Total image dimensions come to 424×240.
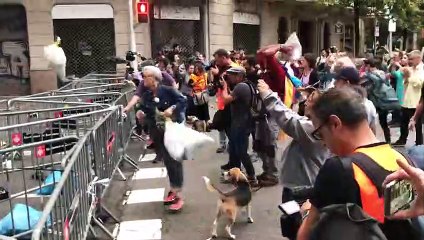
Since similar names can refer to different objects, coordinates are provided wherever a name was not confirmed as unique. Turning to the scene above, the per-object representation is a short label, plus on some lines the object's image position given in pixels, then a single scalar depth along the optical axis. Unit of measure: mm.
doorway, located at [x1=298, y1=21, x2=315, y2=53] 30664
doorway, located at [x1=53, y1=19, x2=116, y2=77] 19047
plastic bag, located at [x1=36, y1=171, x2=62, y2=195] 4994
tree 20078
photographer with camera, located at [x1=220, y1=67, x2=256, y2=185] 6912
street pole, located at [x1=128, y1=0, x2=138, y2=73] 16094
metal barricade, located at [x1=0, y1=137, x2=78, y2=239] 4281
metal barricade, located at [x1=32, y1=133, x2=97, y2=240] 3080
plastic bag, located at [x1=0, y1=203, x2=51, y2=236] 4227
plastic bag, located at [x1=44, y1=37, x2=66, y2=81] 12863
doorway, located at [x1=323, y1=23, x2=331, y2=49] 32625
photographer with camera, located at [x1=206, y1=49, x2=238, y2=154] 7624
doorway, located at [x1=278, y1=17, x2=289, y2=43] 27433
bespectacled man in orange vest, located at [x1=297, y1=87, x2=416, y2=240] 2043
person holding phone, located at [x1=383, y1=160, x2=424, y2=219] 1776
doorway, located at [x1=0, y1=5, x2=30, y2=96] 18781
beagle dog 5285
